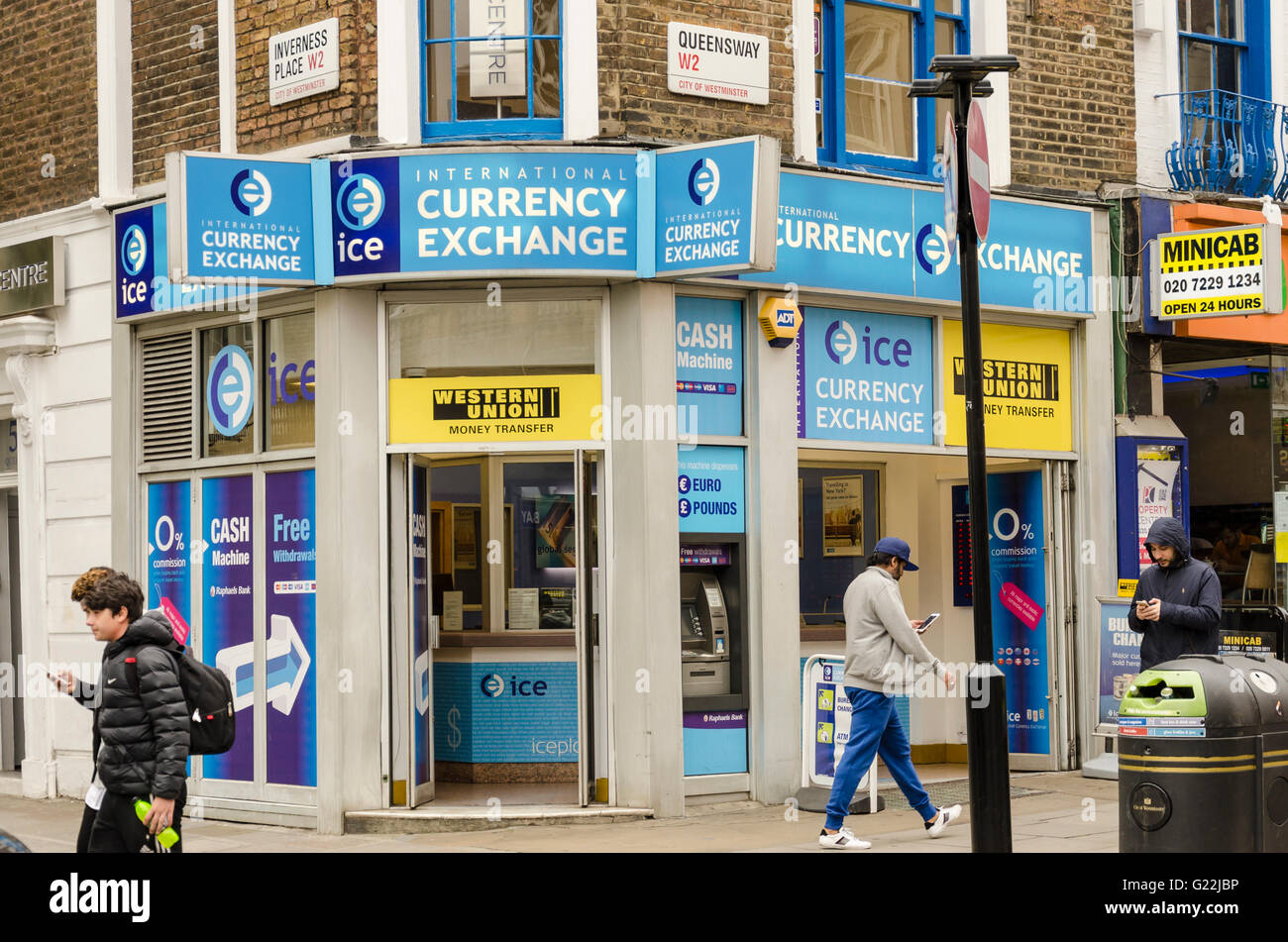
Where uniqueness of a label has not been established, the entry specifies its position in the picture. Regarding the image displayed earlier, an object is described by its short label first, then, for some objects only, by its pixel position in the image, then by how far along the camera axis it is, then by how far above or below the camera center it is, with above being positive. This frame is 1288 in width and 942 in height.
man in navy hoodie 9.93 -0.41
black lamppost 9.09 -0.44
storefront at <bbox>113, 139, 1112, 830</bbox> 11.53 +0.70
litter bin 8.15 -1.11
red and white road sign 9.49 +2.12
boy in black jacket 7.22 -0.80
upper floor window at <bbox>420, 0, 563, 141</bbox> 11.98 +3.40
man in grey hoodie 10.02 -0.83
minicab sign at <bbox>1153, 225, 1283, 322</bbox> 13.67 +2.12
